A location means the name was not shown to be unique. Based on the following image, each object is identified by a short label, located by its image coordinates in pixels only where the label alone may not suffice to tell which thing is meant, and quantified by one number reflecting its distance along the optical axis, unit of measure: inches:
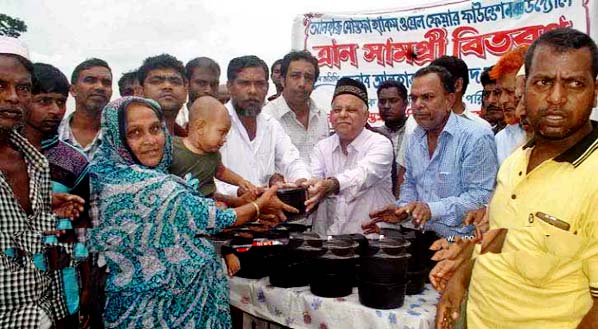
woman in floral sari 84.1
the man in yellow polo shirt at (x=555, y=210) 54.2
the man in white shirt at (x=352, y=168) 132.0
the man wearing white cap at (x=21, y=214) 71.0
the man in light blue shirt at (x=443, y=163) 108.4
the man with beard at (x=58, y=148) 93.5
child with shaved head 107.4
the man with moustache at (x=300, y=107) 179.2
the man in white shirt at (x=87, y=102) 139.5
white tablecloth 83.7
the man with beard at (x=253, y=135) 154.6
